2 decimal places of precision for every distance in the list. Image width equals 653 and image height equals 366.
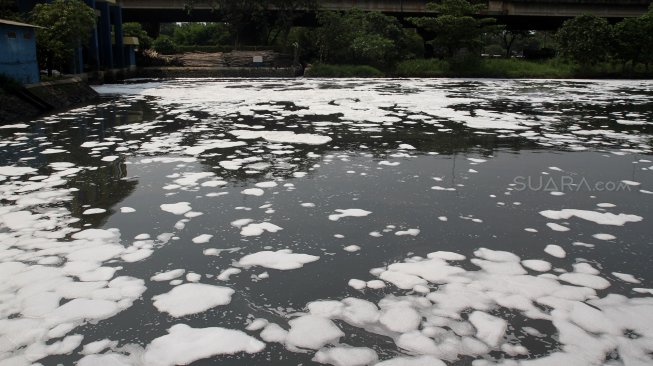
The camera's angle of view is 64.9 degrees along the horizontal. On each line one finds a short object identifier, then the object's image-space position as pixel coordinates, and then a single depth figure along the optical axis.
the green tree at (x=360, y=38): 28.67
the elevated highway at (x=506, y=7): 35.00
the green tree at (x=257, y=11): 32.47
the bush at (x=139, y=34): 34.03
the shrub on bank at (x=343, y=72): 28.59
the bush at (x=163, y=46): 35.59
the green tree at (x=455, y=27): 29.08
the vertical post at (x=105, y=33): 24.79
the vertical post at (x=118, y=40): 27.45
